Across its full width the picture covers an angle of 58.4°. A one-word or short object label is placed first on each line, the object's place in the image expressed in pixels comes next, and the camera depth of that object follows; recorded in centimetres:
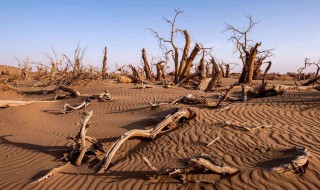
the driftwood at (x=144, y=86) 1386
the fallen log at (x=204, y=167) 408
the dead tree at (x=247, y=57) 1433
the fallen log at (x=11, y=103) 1026
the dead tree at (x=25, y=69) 2194
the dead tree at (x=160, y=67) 1820
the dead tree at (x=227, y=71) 2240
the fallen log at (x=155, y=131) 494
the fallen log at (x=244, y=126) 606
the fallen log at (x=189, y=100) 891
